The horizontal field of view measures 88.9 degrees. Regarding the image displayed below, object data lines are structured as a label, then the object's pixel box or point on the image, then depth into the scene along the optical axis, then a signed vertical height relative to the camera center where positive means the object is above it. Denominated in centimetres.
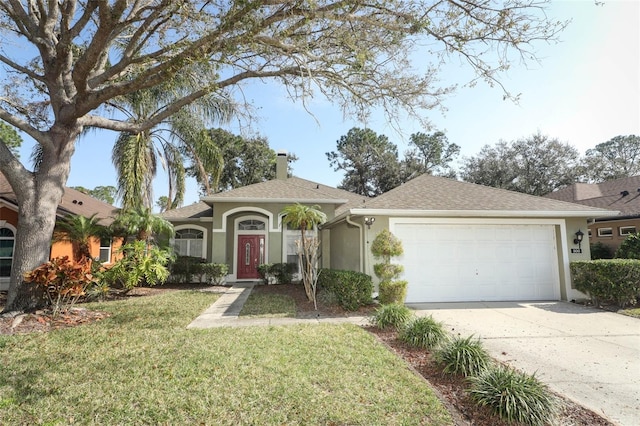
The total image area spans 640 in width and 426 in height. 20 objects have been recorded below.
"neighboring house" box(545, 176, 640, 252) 1645 +217
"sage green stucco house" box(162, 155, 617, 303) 930 +8
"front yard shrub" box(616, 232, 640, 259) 1245 -23
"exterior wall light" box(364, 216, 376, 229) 905 +68
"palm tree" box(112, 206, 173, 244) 1128 +87
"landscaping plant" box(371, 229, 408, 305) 835 -62
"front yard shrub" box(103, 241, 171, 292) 967 -55
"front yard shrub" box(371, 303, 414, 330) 627 -141
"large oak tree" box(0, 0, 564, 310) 644 +434
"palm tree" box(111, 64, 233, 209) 1187 +440
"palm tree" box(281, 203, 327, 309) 867 +14
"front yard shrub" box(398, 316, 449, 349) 516 -145
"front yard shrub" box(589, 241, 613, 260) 1727 -50
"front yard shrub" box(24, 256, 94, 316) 729 -67
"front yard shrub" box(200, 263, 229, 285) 1338 -97
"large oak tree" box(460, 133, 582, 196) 2992 +720
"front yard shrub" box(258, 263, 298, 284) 1380 -108
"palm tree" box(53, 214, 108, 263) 1075 +62
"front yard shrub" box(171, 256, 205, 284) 1368 -90
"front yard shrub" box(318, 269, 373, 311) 799 -108
